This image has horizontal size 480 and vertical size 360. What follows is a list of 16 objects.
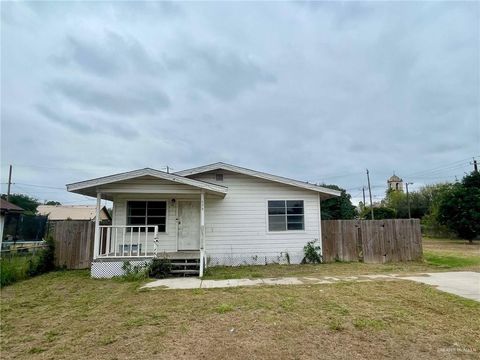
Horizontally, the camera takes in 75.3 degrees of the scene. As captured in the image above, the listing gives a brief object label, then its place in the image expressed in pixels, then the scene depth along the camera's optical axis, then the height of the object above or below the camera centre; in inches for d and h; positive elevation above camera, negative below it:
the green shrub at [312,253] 461.1 -35.8
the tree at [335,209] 1019.3 +63.0
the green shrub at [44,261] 393.9 -36.8
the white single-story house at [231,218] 439.2 +17.9
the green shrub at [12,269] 327.9 -40.2
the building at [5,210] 469.9 +36.0
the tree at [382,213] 1262.3 +59.0
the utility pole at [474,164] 1111.1 +221.9
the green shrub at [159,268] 356.5 -42.0
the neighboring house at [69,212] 1474.7 +98.4
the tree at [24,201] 1891.6 +196.6
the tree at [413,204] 1587.1 +124.0
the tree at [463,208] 949.8 +59.0
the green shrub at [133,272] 346.9 -45.7
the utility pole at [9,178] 1227.2 +220.5
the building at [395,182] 2723.9 +402.8
